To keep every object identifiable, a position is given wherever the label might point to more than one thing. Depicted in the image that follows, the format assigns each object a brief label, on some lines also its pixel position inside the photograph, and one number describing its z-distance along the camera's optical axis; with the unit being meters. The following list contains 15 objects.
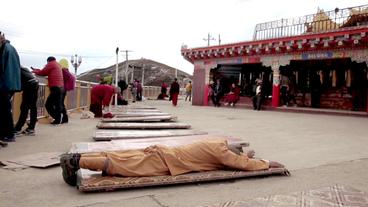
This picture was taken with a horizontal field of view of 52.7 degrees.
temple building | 16.52
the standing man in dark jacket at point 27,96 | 6.67
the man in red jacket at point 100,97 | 11.08
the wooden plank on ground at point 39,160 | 4.50
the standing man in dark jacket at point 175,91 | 20.72
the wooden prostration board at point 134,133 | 6.59
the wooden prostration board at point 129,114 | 11.53
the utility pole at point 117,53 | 15.98
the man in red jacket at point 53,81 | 8.18
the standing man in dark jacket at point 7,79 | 5.64
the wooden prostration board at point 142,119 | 9.77
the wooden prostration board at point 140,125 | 8.24
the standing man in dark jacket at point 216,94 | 22.58
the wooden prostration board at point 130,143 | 5.11
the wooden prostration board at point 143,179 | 3.45
